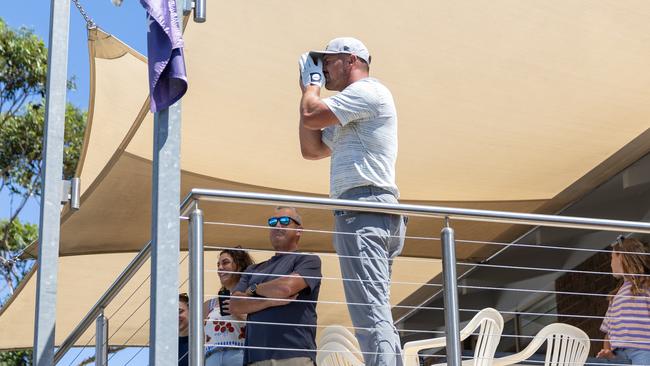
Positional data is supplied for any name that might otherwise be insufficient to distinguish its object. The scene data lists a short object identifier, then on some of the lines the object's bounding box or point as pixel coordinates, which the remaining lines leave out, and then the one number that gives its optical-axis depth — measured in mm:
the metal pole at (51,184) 9008
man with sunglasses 9352
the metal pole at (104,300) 9052
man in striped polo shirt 8211
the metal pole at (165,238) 7246
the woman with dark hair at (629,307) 10586
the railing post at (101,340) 10008
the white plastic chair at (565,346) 11203
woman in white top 10117
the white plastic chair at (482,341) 10797
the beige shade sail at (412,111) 12945
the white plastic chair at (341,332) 10773
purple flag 7684
